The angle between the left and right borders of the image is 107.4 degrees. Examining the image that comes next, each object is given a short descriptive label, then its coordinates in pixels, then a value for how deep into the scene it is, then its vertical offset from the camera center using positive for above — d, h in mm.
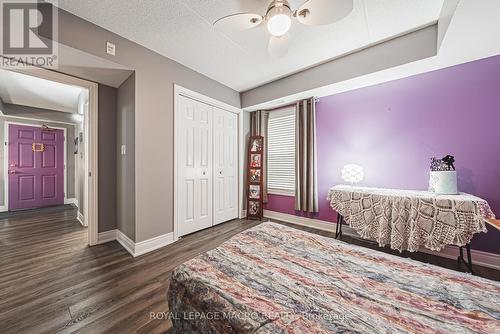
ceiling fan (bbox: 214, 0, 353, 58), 1318 +1181
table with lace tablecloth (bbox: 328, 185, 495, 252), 1749 -521
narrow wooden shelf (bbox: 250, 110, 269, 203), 3863 +841
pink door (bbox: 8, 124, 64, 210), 4406 +33
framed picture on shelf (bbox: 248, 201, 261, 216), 3770 -829
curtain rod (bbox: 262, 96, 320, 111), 3273 +1255
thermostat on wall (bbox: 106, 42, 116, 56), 2028 +1336
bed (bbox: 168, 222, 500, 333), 674 -571
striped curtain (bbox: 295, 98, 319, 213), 3246 +175
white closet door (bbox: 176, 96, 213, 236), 2791 +31
